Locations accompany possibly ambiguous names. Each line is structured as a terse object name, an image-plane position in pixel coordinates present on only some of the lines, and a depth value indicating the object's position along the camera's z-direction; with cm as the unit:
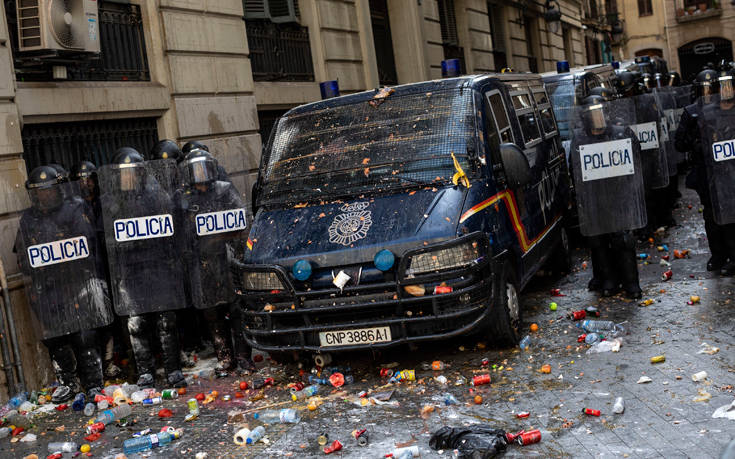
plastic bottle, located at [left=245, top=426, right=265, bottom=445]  548
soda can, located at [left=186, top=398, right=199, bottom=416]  634
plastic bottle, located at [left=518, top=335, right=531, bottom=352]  677
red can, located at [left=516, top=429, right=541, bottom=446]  478
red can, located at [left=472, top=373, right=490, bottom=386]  600
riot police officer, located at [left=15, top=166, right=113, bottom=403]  718
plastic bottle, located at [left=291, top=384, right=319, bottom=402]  638
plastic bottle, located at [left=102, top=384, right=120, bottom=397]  723
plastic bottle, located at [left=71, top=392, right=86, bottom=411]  705
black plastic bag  466
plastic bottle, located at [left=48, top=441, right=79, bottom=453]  600
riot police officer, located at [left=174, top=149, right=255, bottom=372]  746
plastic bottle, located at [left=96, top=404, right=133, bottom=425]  652
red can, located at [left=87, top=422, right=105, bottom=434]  630
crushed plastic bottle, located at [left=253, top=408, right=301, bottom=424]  579
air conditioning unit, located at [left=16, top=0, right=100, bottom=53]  834
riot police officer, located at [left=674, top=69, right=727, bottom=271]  848
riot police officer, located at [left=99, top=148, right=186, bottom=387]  729
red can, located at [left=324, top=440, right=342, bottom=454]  509
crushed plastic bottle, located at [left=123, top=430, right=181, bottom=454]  574
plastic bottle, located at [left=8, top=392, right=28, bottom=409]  726
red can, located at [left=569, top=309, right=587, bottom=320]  743
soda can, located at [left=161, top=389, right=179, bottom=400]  699
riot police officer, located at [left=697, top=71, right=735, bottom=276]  817
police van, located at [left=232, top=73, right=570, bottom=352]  615
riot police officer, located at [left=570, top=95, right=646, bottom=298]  793
